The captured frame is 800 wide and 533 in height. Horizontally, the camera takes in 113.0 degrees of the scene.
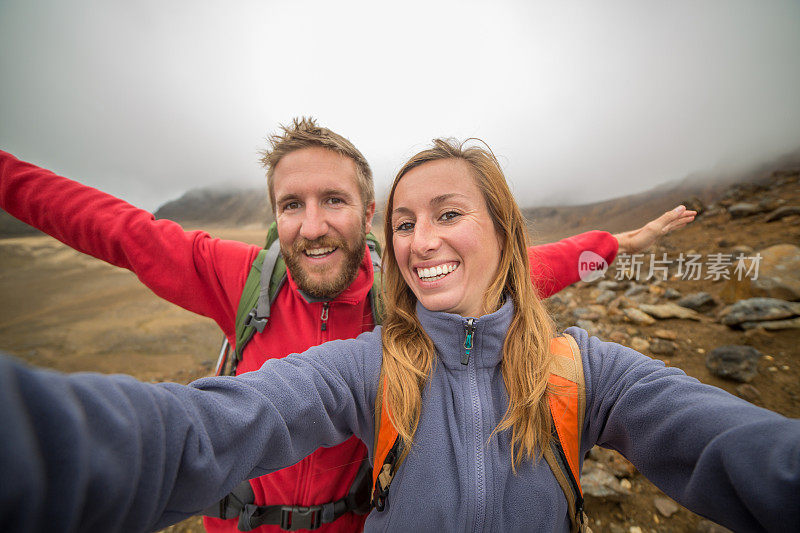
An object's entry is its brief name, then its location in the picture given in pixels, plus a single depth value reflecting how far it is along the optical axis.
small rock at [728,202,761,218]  5.99
